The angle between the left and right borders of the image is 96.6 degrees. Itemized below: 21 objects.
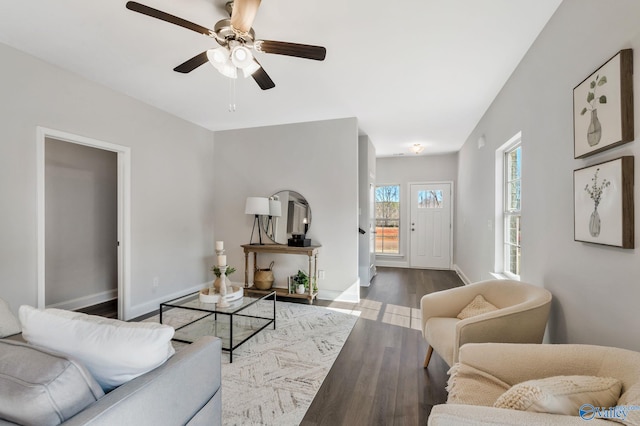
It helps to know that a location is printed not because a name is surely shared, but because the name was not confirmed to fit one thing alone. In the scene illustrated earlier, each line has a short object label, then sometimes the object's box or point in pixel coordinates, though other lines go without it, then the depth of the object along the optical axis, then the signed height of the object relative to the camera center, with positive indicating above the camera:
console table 3.83 -0.65
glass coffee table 2.48 -1.13
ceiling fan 1.60 +1.07
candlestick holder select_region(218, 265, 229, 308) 2.53 -0.69
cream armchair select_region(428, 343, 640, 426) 0.80 -0.61
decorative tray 2.56 -0.75
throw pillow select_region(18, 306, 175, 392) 1.00 -0.46
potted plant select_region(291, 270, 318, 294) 3.92 -0.98
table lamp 3.99 +0.09
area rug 1.79 -1.24
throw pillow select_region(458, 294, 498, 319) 2.07 -0.70
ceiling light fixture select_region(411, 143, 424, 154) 5.35 +1.24
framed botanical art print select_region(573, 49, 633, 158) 1.20 +0.49
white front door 6.32 -0.30
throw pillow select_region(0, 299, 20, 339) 1.54 -0.61
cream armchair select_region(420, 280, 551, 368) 1.62 -0.66
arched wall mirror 4.17 -0.05
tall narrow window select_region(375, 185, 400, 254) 6.66 -0.15
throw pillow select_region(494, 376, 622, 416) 0.84 -0.57
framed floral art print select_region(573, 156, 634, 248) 1.20 +0.04
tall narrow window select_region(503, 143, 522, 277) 2.82 +0.04
